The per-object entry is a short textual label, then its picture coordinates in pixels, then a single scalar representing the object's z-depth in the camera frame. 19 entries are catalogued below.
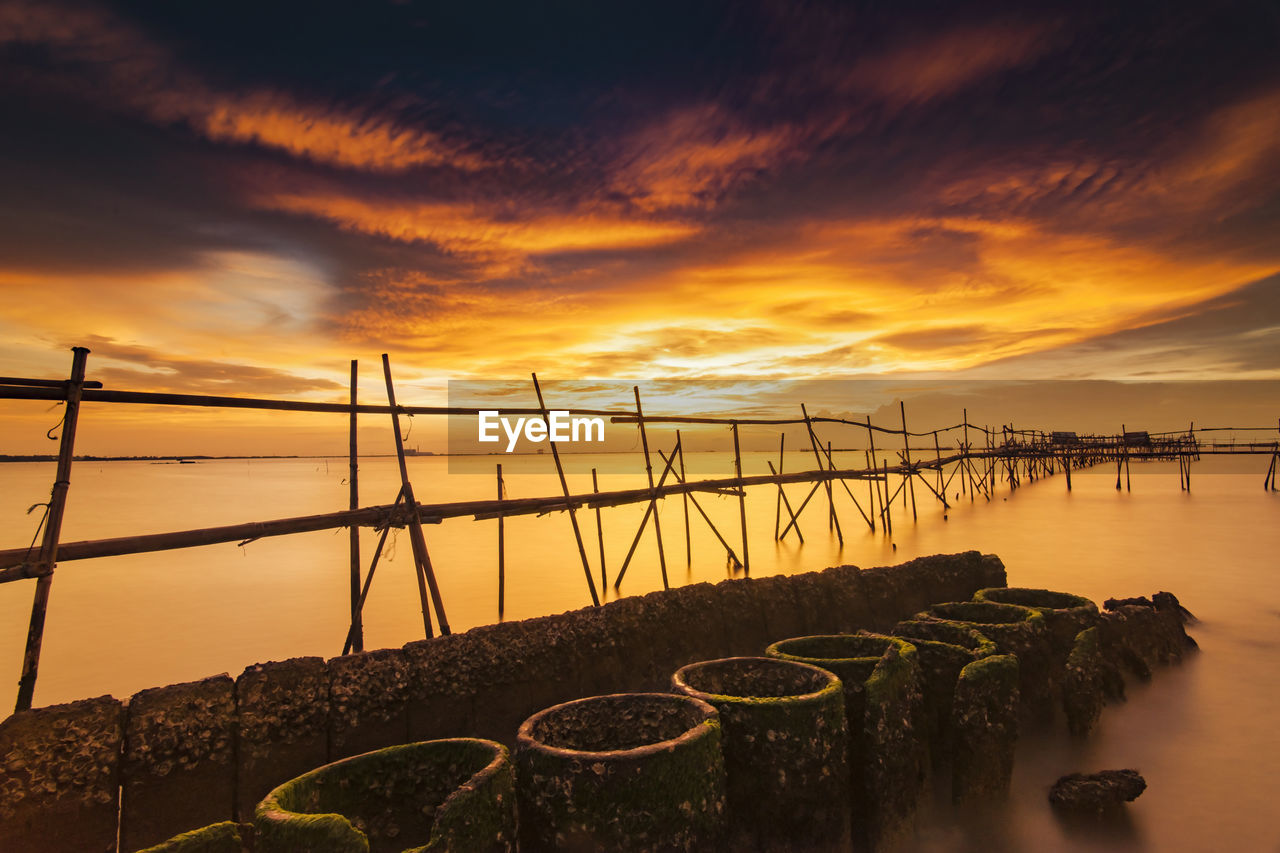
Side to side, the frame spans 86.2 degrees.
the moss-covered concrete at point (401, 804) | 2.49
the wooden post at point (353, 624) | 6.71
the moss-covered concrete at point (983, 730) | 4.37
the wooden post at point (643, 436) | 11.31
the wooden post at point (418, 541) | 6.85
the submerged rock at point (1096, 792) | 4.56
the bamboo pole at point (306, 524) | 4.11
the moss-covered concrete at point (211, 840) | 2.61
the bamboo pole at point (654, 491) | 11.09
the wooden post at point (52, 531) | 3.73
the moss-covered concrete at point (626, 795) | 2.86
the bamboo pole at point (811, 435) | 17.36
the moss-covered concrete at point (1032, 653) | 5.34
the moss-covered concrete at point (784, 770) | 3.46
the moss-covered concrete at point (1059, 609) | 5.86
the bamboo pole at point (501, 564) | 11.30
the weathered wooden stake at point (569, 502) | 9.33
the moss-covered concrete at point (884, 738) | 3.83
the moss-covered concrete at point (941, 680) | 4.63
